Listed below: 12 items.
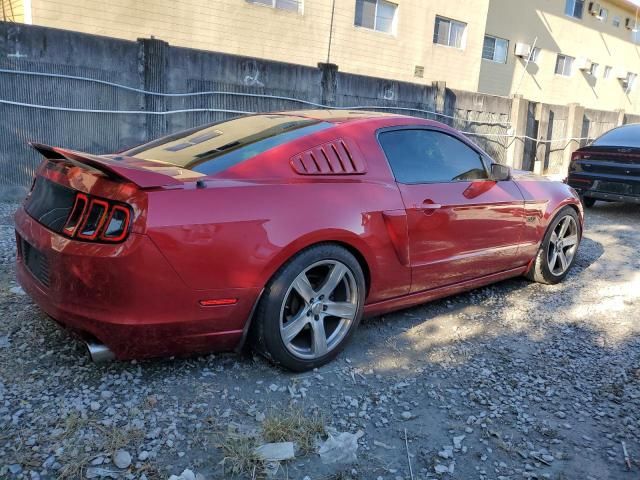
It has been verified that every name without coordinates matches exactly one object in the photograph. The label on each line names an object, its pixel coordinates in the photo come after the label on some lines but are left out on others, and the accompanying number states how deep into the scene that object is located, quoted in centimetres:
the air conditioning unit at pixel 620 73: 2756
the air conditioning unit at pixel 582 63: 2461
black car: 813
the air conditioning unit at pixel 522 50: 2125
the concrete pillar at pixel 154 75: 764
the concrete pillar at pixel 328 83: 969
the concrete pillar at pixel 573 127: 1546
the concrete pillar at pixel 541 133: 1436
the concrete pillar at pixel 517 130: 1368
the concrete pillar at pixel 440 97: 1185
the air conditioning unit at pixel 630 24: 2750
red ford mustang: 259
